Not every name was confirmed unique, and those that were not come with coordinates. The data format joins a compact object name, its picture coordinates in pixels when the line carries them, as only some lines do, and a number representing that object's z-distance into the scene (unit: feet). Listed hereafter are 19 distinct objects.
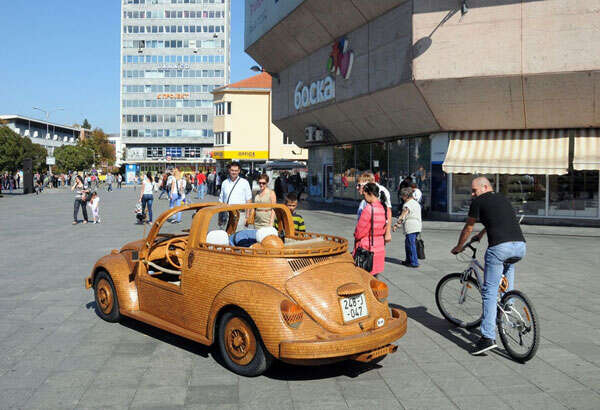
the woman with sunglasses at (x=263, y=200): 29.81
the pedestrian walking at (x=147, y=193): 58.65
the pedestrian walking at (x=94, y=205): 60.29
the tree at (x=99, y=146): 326.44
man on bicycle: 17.79
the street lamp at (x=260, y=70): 101.14
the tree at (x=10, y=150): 138.31
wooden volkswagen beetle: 14.84
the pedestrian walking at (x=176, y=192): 61.67
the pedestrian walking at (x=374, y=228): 23.59
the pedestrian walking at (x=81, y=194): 59.93
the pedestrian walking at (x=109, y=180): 172.50
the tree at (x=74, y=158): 294.05
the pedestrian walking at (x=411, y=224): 34.47
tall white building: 330.75
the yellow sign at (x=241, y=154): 184.29
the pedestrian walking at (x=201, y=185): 120.26
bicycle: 16.93
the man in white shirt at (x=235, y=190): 31.94
